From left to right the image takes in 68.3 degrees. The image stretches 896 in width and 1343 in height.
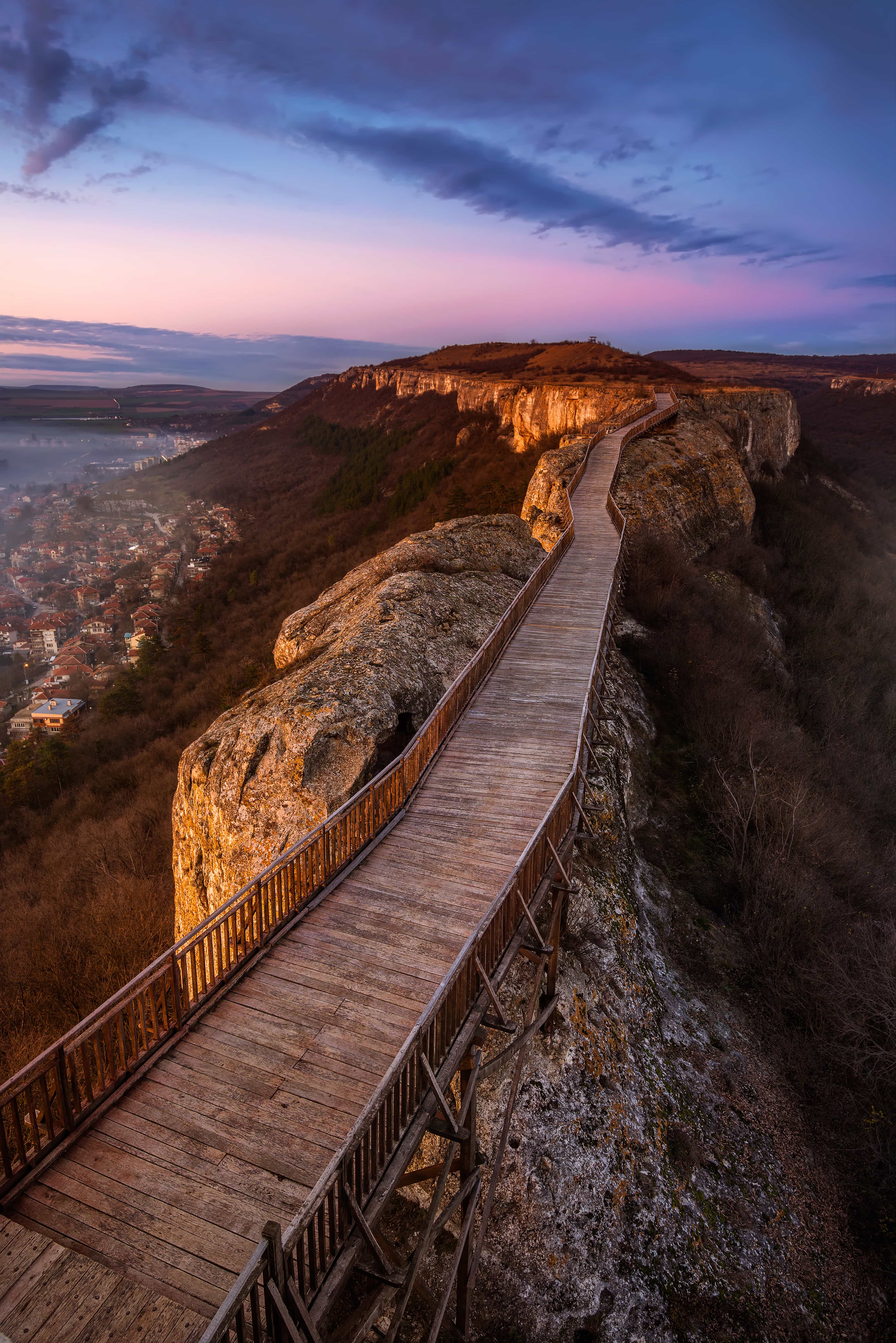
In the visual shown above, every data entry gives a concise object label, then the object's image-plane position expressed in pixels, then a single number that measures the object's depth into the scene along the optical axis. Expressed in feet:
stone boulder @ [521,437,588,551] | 85.56
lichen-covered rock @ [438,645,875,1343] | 28.32
